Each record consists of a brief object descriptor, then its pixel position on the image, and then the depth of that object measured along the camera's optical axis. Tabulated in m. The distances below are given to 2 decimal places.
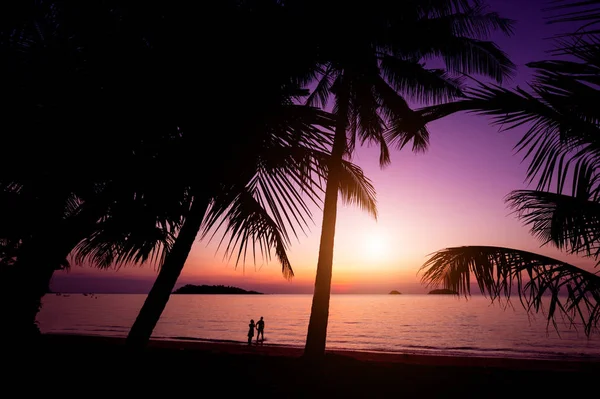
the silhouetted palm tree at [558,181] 2.03
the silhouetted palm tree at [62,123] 1.64
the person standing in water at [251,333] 20.02
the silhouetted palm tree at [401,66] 8.24
